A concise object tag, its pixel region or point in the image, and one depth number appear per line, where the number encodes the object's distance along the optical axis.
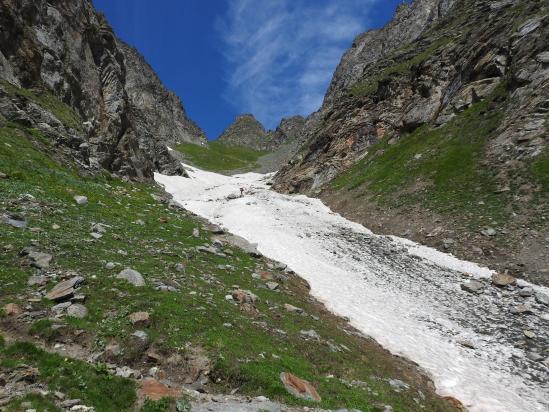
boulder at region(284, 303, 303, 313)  20.11
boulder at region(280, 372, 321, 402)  12.62
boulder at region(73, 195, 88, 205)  25.78
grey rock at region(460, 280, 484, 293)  26.45
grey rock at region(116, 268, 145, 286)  16.47
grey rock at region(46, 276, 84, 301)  13.99
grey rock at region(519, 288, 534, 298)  24.86
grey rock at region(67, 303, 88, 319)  13.39
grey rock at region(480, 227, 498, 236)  32.25
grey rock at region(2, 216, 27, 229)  18.47
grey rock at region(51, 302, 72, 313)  13.41
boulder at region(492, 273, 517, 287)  26.41
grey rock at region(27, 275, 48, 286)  14.56
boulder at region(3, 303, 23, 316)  12.71
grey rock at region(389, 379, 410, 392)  15.48
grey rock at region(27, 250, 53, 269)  15.73
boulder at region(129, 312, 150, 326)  13.71
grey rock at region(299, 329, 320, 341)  17.44
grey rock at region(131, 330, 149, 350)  12.79
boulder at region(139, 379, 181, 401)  10.87
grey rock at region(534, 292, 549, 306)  23.91
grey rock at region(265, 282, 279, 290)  22.82
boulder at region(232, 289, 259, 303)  18.77
